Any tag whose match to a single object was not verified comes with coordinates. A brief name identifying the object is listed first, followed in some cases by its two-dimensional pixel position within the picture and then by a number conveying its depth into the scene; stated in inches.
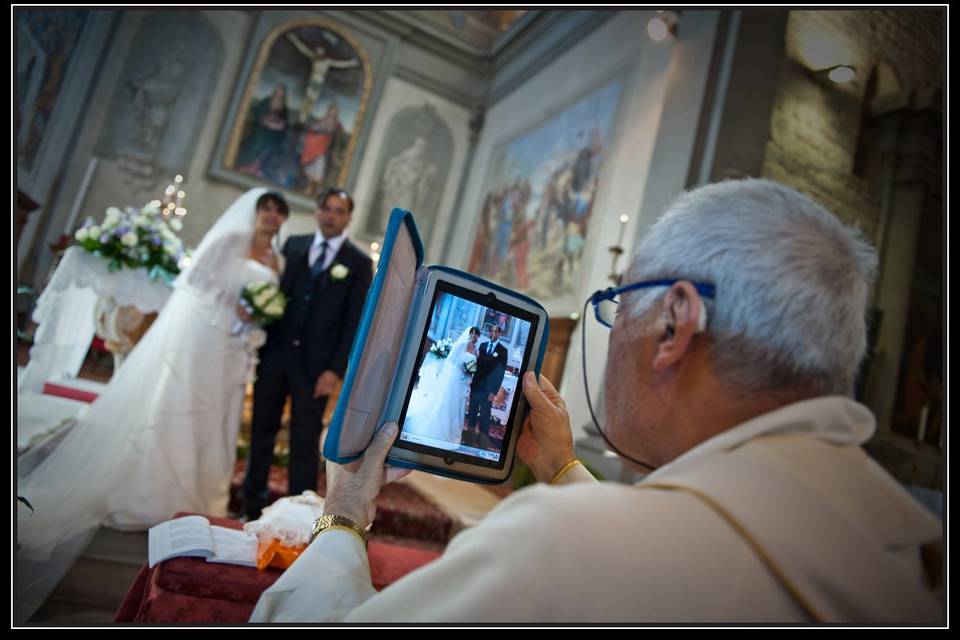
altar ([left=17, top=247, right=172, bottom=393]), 169.5
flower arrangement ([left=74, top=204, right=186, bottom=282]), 171.5
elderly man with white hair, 26.3
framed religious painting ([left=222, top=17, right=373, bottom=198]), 421.7
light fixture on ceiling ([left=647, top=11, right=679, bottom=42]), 260.7
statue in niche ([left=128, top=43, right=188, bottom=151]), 401.1
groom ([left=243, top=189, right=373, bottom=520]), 145.5
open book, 65.6
